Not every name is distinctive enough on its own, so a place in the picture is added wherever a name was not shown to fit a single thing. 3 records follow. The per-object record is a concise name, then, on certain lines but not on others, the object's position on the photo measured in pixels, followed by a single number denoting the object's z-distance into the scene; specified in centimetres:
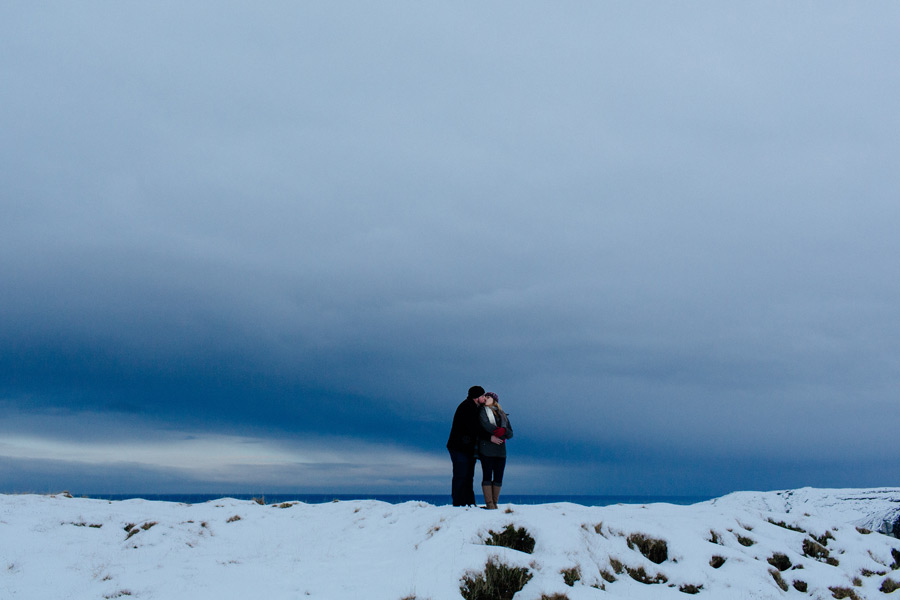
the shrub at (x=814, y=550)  1536
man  1614
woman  1478
